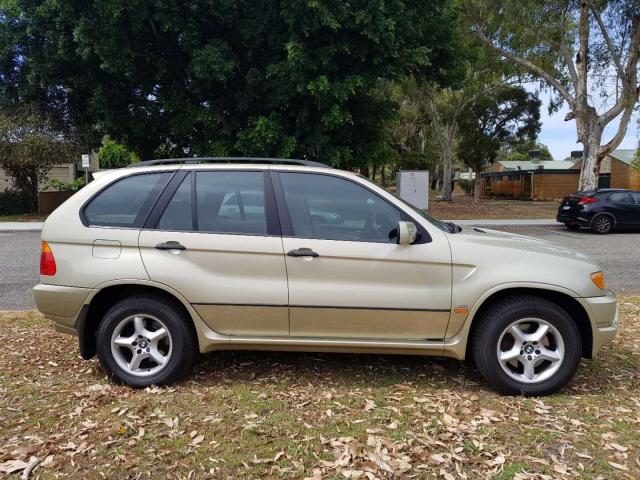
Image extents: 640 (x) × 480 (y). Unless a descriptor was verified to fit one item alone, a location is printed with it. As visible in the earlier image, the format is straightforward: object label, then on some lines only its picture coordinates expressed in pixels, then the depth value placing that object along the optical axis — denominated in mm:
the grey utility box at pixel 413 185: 20734
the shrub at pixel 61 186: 25797
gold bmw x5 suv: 3699
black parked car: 16109
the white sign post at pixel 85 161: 19547
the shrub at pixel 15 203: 23094
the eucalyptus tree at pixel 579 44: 19641
